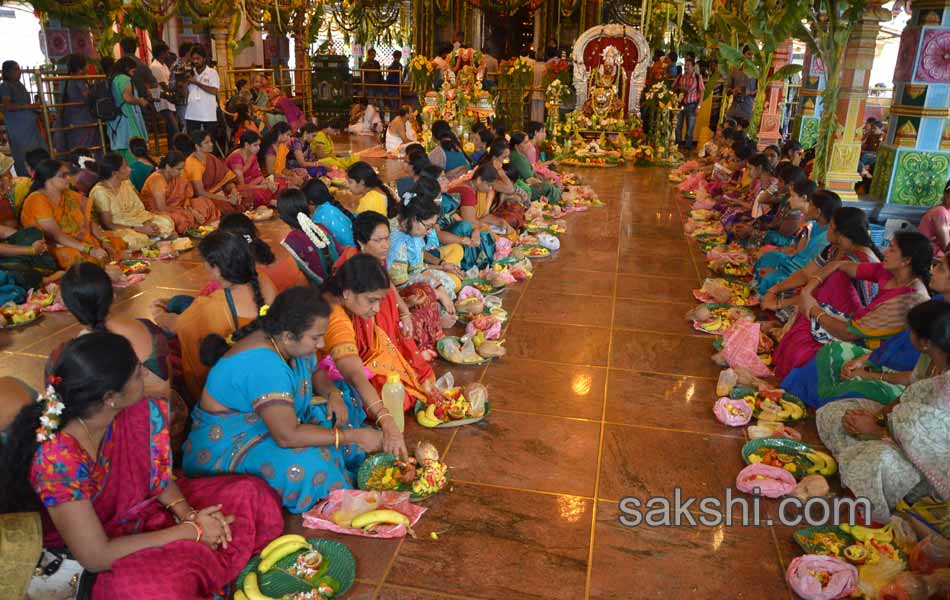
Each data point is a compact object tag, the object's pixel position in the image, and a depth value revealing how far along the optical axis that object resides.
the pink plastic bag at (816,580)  2.35
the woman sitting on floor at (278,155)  8.02
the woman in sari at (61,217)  5.10
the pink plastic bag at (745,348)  4.05
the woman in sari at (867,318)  3.26
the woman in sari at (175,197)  6.54
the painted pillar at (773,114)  10.66
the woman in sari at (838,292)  3.79
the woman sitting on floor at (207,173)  6.91
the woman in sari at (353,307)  3.00
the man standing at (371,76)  15.92
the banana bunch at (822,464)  3.05
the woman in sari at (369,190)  4.77
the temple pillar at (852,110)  6.81
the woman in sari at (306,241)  3.95
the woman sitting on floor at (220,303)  2.93
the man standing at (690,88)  12.60
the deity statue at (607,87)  12.52
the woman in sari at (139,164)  6.79
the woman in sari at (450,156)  7.22
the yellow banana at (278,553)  2.40
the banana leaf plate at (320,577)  2.33
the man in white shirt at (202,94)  9.30
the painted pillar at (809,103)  9.02
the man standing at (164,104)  9.45
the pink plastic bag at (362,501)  2.64
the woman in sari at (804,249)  4.49
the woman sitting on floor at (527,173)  7.62
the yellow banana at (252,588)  2.27
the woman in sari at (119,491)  1.94
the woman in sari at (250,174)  7.46
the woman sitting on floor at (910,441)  2.55
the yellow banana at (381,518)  2.65
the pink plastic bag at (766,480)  2.90
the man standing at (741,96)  12.32
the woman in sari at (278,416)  2.48
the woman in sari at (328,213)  4.33
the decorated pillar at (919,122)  6.00
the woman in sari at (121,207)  5.88
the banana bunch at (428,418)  3.41
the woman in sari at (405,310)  3.67
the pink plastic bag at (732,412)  3.46
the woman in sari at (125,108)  8.48
